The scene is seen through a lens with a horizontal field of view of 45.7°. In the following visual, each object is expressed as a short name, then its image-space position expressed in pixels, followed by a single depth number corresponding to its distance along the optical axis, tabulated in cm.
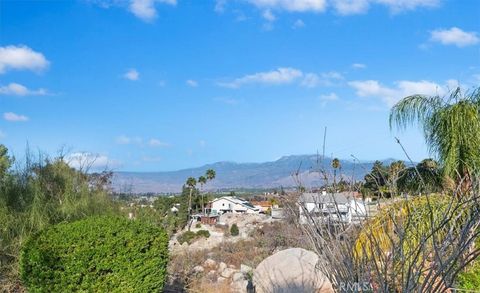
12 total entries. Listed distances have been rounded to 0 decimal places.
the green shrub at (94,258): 591
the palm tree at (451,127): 984
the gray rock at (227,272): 1071
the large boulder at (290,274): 639
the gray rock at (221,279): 986
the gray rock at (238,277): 980
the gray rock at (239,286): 894
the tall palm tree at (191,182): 4886
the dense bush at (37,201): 735
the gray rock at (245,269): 1049
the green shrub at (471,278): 559
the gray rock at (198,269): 1021
